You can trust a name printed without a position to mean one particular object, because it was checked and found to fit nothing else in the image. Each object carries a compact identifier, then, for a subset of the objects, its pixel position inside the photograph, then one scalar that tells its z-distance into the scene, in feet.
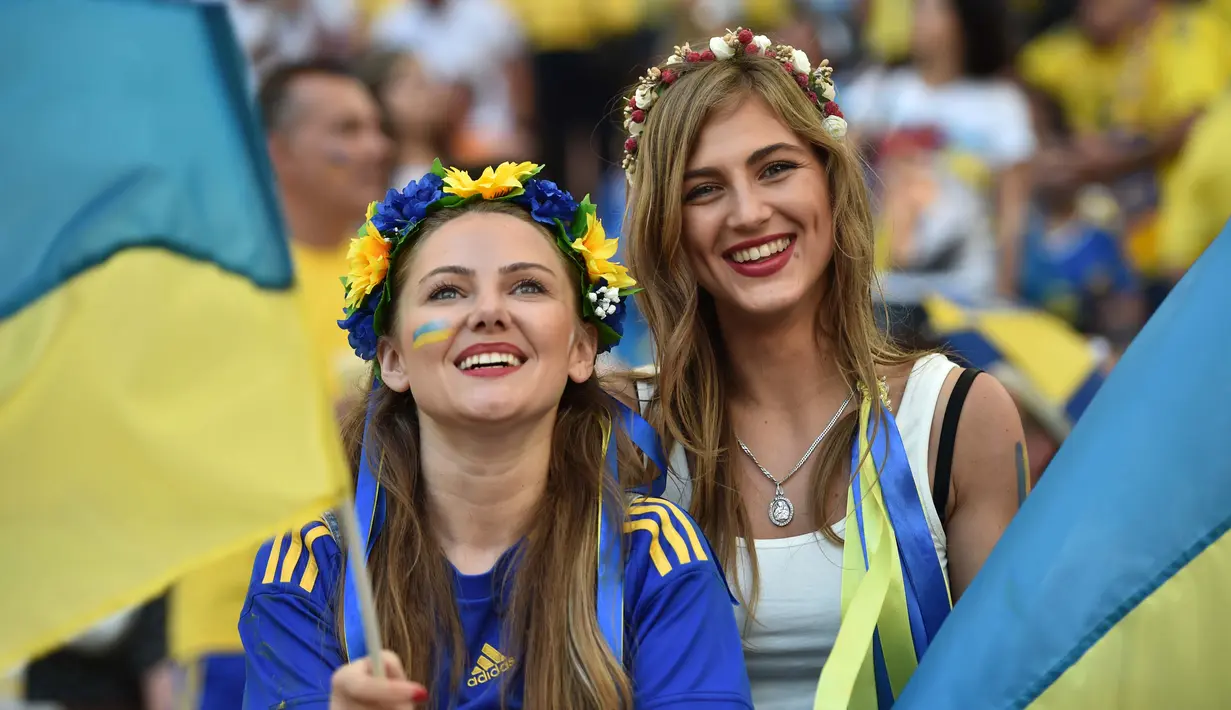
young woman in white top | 22.54
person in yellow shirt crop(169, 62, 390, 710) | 43.98
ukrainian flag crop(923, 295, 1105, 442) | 36.09
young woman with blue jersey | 18.86
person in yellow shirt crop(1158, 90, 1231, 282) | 39.73
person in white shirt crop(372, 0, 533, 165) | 59.72
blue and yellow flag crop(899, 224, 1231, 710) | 16.88
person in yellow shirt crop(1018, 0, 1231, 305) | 48.08
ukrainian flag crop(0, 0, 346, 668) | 14.46
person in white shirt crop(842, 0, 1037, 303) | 49.26
